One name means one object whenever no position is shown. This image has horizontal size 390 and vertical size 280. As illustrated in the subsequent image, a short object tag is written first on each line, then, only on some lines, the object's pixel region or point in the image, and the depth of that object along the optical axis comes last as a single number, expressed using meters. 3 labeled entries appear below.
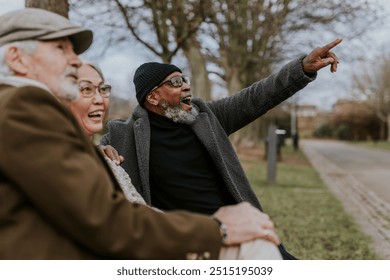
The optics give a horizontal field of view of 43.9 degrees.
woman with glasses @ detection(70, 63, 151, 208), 2.39
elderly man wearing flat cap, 1.30
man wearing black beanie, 2.71
